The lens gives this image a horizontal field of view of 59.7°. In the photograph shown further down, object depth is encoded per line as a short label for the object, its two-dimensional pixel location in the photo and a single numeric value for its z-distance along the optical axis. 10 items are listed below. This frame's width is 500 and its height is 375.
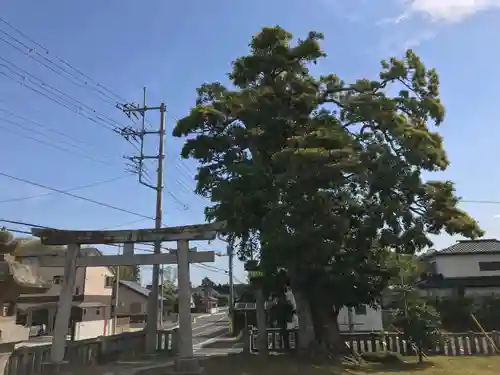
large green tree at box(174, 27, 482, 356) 13.12
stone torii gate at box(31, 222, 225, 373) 13.77
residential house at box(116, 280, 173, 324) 54.56
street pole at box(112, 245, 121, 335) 38.98
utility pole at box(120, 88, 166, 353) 19.41
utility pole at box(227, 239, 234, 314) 43.99
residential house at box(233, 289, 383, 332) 25.94
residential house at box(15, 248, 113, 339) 35.22
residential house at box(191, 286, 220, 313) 87.19
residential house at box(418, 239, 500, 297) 30.31
